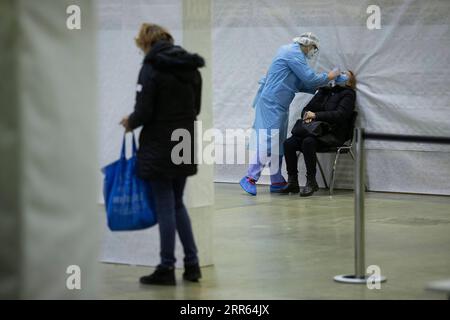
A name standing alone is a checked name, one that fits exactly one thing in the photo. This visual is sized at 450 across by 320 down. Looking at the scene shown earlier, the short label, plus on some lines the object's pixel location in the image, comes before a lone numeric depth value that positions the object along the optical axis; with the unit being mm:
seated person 12125
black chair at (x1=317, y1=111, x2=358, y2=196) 12227
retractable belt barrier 6809
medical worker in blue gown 12156
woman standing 6449
